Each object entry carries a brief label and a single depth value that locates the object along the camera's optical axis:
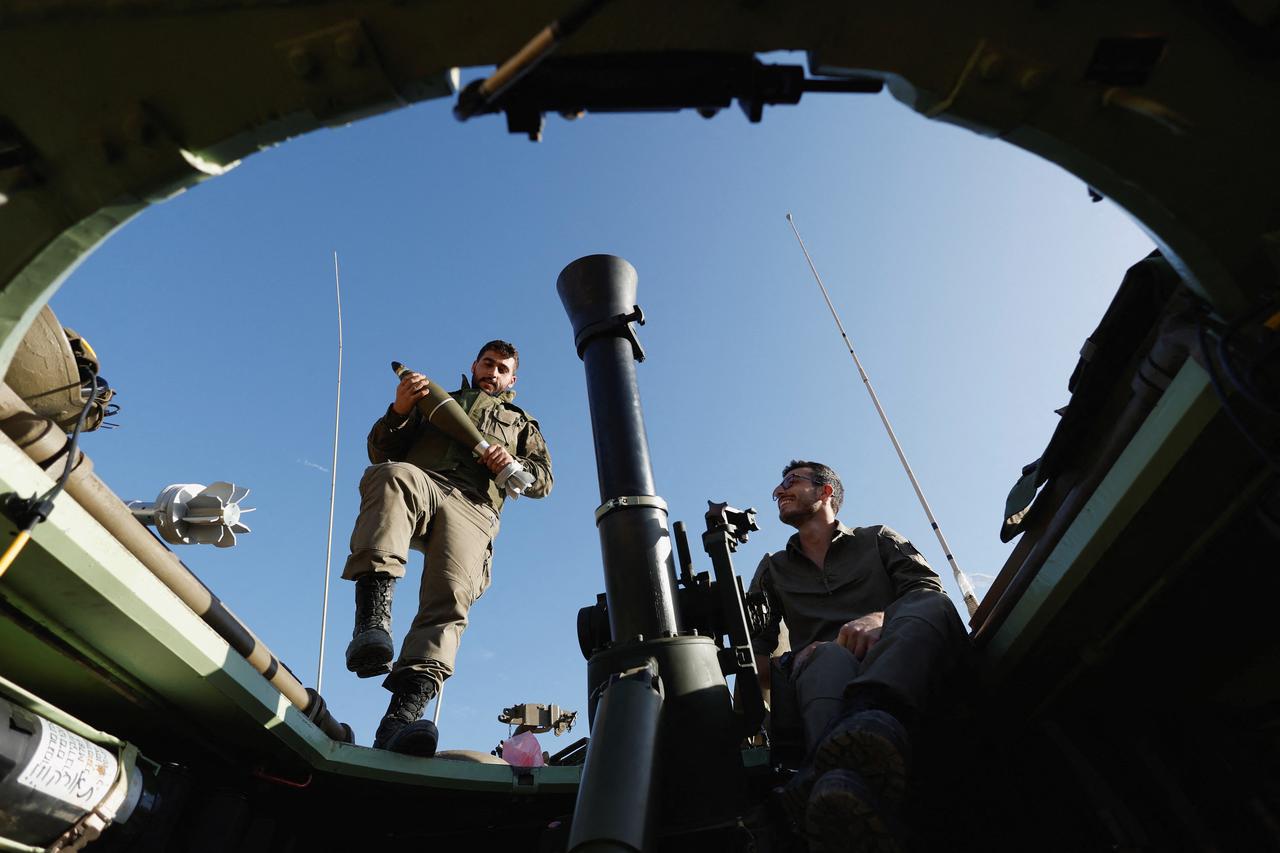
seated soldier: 2.16
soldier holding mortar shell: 3.35
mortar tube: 2.88
